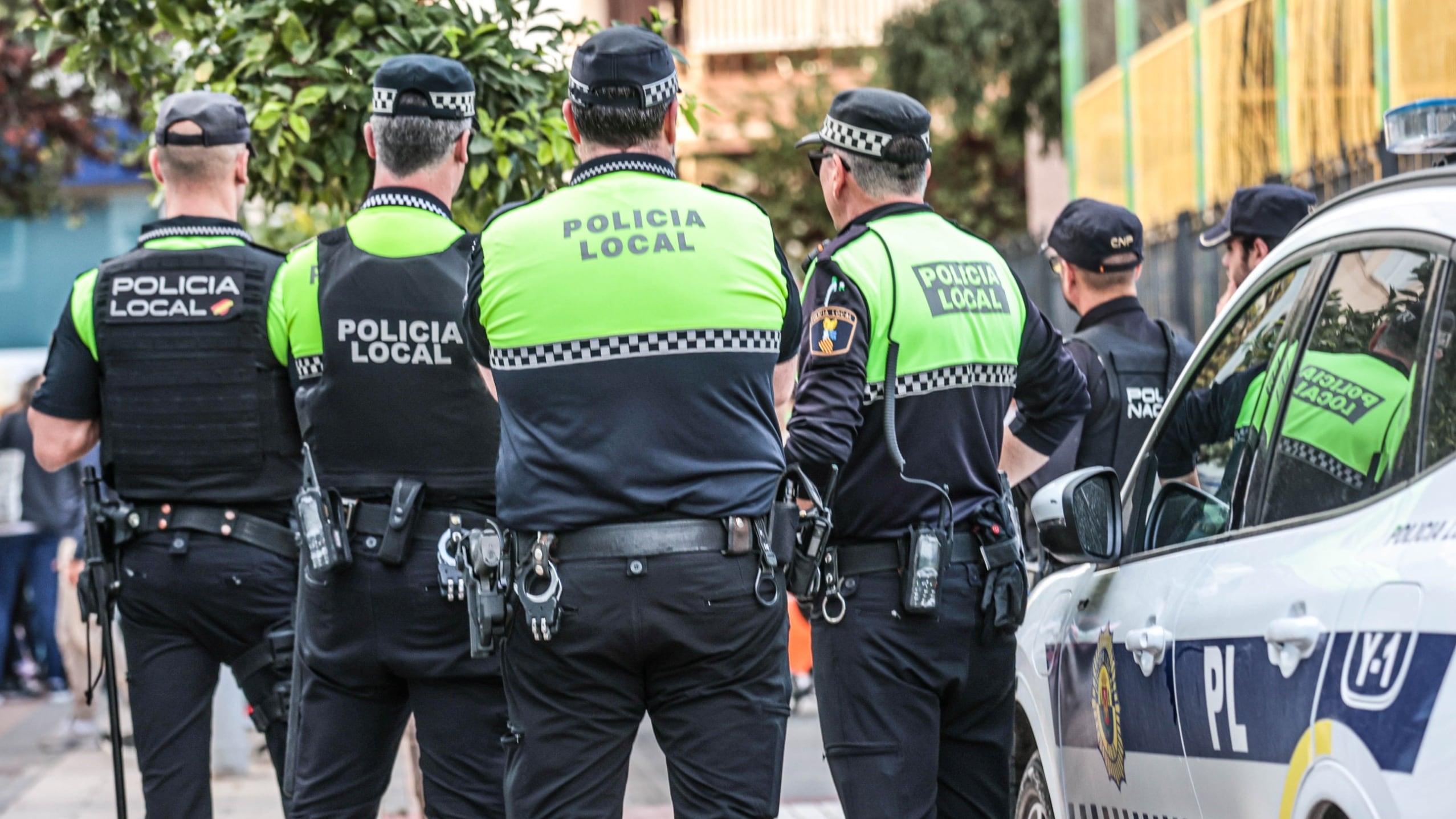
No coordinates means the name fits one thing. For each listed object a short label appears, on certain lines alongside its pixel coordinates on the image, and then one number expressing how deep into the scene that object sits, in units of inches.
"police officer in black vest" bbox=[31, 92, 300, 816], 360.8
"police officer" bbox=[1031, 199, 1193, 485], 402.0
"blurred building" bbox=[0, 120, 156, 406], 1811.0
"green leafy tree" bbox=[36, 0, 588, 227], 458.3
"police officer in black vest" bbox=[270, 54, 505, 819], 316.2
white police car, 186.4
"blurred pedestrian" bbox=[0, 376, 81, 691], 924.0
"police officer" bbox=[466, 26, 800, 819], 255.6
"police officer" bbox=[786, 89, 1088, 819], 305.7
